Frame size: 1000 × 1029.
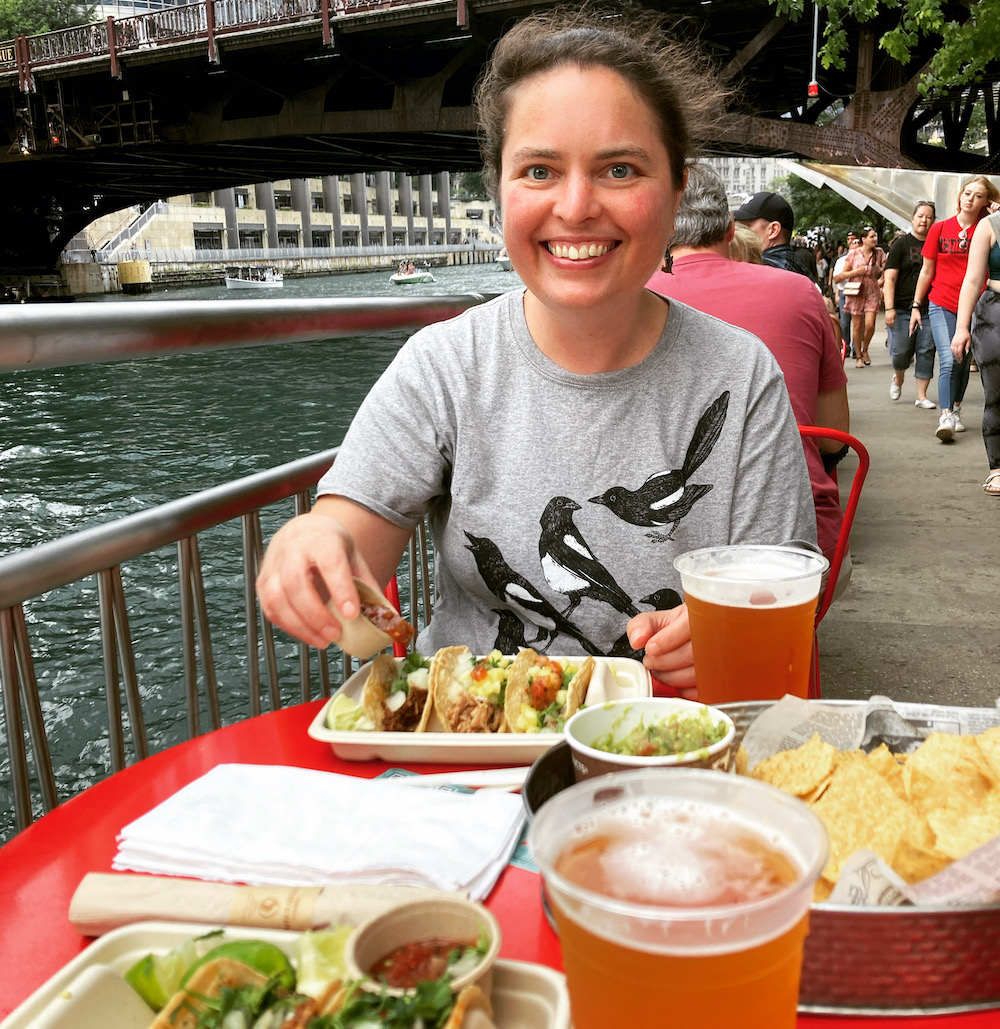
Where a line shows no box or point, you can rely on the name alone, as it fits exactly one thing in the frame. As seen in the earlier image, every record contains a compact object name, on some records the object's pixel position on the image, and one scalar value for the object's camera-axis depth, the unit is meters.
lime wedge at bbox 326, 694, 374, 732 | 1.36
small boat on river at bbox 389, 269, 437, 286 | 48.50
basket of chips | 0.73
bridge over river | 17.39
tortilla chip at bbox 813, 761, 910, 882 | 0.84
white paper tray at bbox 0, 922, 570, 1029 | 0.74
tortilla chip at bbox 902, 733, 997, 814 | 0.92
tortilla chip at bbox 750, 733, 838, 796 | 0.96
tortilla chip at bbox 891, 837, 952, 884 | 0.83
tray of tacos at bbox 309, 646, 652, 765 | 1.29
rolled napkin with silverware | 0.81
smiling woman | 1.79
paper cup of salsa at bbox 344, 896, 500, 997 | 0.70
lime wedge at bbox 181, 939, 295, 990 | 0.77
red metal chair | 2.41
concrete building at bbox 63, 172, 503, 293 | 55.53
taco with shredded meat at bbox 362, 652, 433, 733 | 1.38
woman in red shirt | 7.84
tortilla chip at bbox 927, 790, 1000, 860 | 0.81
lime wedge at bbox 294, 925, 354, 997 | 0.76
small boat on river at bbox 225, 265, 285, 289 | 49.00
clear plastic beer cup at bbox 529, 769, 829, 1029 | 0.54
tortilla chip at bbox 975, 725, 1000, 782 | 0.94
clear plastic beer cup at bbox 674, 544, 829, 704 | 1.24
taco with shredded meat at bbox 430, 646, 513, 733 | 1.37
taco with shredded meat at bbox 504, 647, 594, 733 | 1.36
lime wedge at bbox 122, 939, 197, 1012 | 0.80
